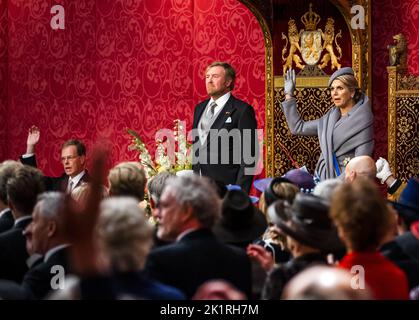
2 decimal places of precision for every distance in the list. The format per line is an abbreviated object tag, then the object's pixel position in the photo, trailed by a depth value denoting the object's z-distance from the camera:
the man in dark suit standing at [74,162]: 10.61
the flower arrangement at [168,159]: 11.13
